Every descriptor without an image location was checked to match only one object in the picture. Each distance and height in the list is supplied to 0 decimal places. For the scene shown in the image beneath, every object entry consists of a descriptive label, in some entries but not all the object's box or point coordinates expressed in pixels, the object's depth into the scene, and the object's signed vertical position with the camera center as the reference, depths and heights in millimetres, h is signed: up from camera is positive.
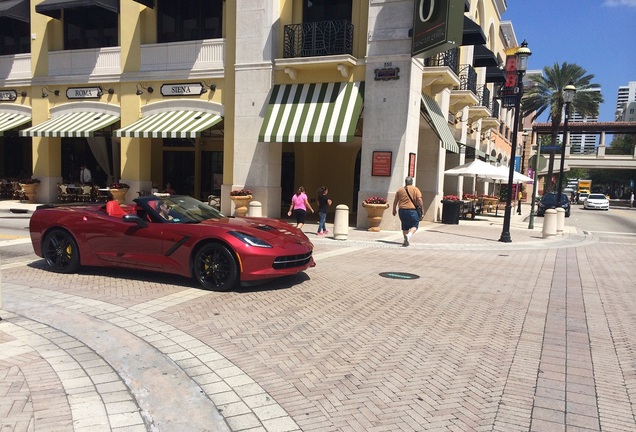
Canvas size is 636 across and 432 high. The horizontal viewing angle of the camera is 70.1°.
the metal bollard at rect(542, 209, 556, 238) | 14961 -1221
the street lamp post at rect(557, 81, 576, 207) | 18812 +3899
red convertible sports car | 6492 -1047
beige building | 15641 +3226
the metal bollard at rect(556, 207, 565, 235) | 16014 -1172
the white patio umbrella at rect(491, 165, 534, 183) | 22138 +443
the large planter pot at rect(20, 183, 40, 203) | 21109 -1083
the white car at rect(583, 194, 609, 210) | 44281 -1357
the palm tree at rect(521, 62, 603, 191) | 43594 +9265
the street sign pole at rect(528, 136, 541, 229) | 17525 +606
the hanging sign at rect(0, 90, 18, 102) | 22000 +3388
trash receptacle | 18828 -1168
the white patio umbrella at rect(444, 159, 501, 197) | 21136 +645
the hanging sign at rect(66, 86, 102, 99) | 20172 +3392
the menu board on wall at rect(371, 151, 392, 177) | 15438 +555
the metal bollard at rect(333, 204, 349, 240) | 12875 -1289
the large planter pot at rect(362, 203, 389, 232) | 15039 -1131
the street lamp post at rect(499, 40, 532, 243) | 13453 +2707
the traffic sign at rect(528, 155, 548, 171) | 17469 +908
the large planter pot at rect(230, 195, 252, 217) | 16953 -1095
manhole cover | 8128 -1715
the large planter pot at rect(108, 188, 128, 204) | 19234 -1044
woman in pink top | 13289 -878
